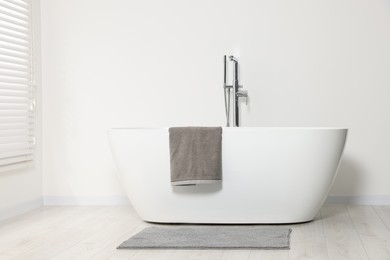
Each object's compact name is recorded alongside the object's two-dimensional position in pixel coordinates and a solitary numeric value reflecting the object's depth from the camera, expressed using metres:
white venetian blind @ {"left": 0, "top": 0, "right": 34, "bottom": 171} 4.43
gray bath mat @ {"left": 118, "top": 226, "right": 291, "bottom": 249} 3.44
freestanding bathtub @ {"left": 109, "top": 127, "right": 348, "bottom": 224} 3.99
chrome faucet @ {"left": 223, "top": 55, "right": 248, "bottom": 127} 4.83
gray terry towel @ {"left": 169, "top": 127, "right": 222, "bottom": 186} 3.95
